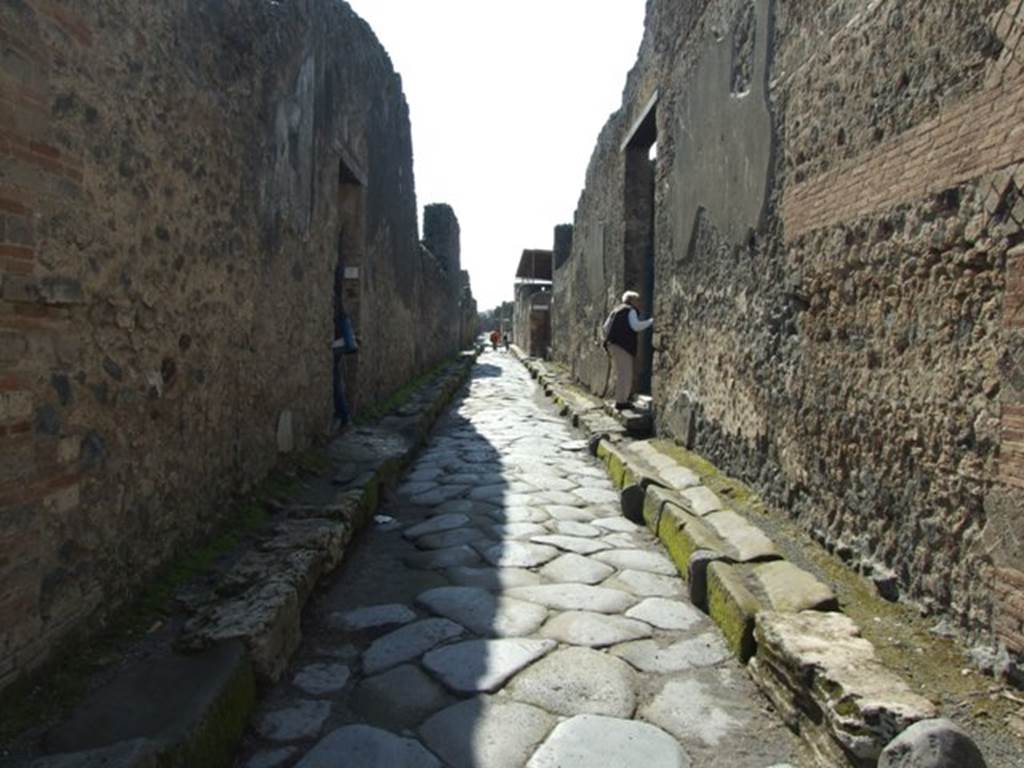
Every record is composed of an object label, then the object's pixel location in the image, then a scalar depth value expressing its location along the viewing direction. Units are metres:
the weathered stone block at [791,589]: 2.47
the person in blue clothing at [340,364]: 5.93
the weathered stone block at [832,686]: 1.75
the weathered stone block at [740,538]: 3.02
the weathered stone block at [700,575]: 2.97
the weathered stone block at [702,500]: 3.81
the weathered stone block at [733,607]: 2.49
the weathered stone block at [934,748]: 1.56
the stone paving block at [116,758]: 1.52
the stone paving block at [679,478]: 4.37
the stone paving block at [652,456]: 4.91
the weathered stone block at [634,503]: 4.28
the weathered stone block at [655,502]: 3.94
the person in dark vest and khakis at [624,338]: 7.12
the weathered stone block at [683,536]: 3.25
